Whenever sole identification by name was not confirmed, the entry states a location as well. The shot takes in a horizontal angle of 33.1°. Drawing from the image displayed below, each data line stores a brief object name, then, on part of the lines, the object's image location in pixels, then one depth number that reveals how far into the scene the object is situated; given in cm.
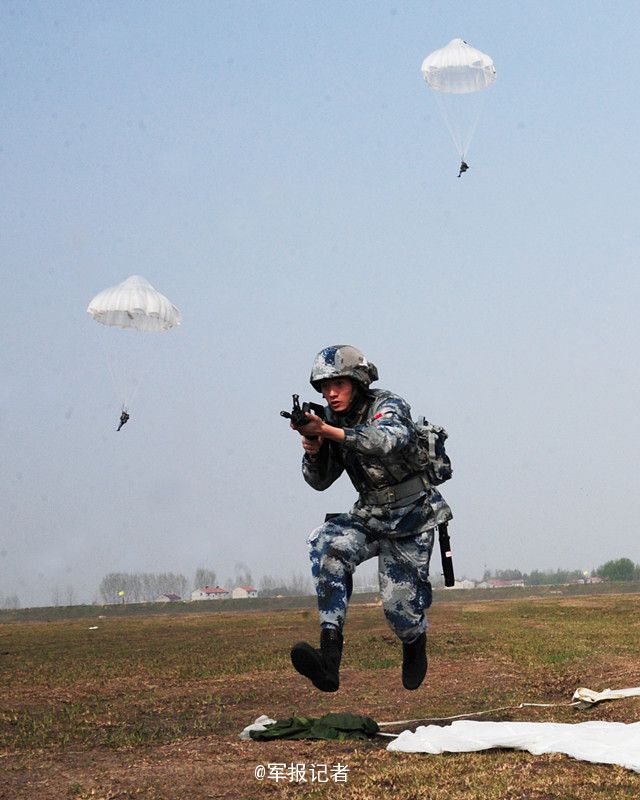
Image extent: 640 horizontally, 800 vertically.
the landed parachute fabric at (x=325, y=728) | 1224
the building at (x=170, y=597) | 18382
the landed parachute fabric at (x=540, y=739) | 1027
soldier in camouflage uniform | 793
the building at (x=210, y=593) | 19050
